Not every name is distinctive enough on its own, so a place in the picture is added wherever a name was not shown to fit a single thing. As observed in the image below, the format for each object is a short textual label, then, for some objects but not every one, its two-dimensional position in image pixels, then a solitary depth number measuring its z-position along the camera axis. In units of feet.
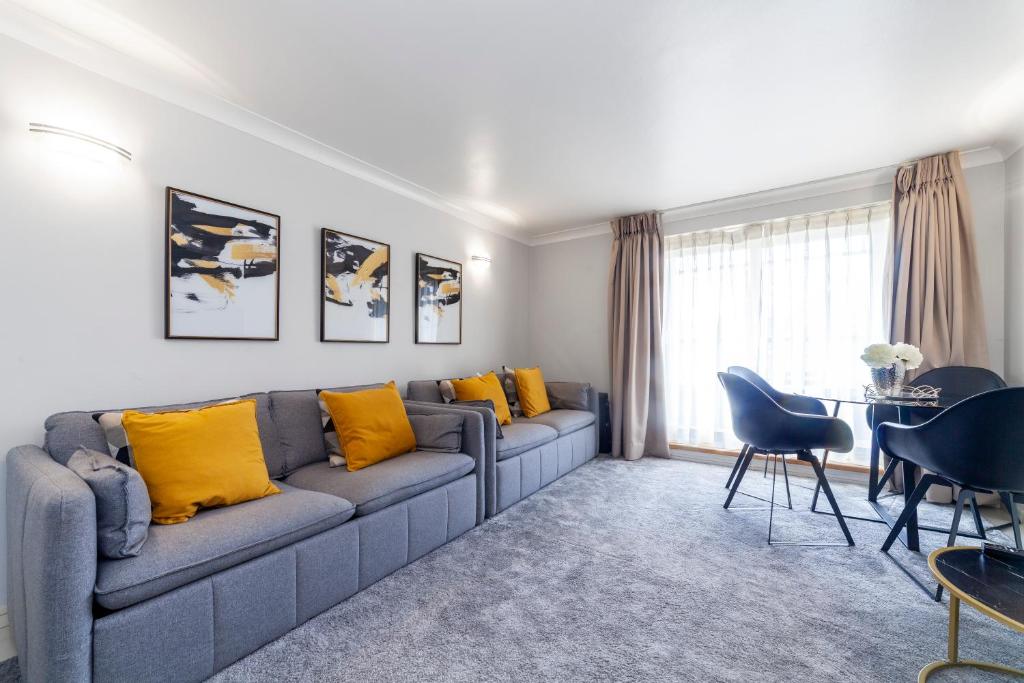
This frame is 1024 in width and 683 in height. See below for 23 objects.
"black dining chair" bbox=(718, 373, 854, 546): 8.21
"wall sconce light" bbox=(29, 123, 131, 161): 5.76
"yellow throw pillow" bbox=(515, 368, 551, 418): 13.29
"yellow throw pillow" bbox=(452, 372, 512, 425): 11.71
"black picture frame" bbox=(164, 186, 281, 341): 7.20
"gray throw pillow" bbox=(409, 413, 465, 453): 8.84
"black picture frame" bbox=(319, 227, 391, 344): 9.66
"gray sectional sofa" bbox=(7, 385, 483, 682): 3.89
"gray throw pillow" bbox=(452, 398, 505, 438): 10.03
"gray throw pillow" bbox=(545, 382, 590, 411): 14.47
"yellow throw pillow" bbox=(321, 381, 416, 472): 7.79
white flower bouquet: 8.30
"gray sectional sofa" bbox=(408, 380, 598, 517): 9.63
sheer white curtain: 11.83
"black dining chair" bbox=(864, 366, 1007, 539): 8.77
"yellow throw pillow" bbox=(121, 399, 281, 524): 5.27
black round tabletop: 3.99
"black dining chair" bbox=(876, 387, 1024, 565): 5.90
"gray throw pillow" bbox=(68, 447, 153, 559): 4.24
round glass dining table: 7.69
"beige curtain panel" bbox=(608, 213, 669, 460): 14.26
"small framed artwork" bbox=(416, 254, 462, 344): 12.33
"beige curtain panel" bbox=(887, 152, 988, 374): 9.95
